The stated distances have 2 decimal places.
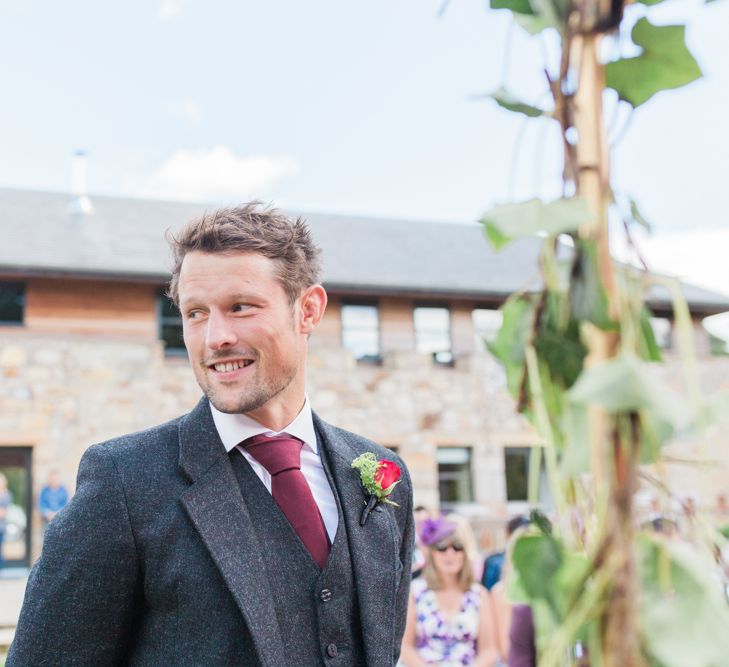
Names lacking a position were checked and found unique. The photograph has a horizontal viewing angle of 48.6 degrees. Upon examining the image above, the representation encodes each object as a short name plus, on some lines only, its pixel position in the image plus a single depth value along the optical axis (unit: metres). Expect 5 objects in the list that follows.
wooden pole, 0.52
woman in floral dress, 4.77
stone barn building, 13.60
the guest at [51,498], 12.39
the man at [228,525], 1.64
